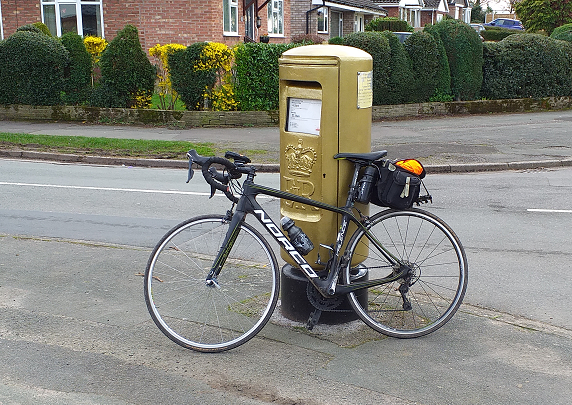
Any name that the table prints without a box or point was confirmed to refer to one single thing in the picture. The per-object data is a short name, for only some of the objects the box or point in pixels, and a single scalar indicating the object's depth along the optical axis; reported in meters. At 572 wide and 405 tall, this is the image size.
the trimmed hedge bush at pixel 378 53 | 18.88
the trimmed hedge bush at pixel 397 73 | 19.20
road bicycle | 4.36
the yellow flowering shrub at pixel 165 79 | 18.05
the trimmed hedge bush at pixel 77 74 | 18.41
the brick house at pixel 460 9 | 75.56
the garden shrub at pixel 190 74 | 17.70
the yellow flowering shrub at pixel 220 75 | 17.72
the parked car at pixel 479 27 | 52.53
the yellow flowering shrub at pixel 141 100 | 18.50
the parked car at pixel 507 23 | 66.17
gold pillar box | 4.50
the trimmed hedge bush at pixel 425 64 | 19.56
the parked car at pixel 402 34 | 33.07
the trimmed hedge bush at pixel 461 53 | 20.23
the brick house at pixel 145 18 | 23.22
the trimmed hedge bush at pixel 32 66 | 18.14
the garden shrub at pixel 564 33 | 22.41
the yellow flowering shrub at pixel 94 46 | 18.97
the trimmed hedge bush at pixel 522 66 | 20.73
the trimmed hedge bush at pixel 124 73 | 18.06
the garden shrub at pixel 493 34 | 50.58
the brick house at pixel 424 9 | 55.42
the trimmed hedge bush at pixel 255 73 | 17.91
